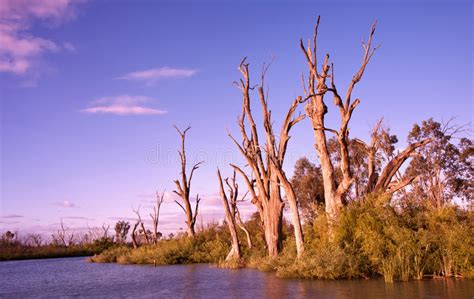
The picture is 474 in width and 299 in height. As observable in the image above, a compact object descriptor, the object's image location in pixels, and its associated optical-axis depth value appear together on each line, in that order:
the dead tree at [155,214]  43.78
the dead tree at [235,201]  30.59
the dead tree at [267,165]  26.25
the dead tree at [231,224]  28.12
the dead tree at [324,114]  21.19
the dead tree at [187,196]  38.41
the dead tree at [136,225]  43.32
